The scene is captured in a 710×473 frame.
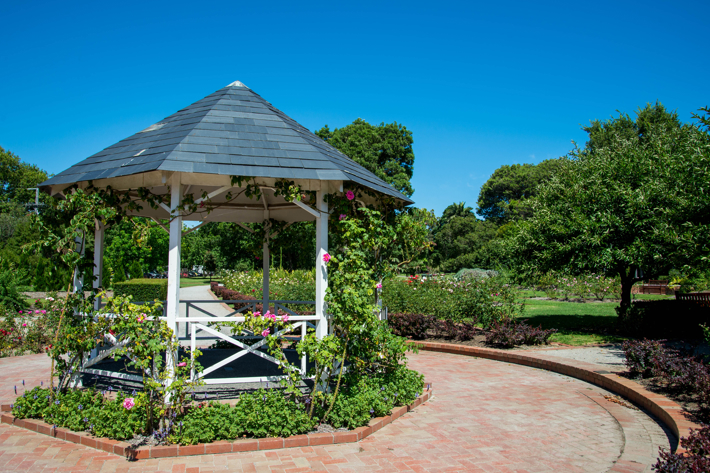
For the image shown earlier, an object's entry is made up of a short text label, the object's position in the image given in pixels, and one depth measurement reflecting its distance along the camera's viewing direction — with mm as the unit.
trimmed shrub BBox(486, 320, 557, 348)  10977
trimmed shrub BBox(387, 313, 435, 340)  12367
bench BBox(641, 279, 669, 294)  29781
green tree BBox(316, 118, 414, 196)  41344
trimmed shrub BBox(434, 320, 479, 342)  11969
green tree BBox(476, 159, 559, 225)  63062
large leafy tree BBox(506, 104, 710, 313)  10016
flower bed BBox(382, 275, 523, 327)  12852
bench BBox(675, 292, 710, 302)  14041
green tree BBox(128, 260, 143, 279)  35503
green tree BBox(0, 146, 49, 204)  65688
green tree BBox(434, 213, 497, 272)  47881
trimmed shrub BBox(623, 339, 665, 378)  7686
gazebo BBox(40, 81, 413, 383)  5828
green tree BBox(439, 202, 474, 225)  71350
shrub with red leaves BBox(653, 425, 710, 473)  3691
